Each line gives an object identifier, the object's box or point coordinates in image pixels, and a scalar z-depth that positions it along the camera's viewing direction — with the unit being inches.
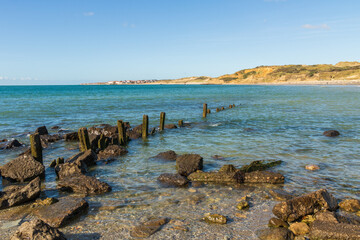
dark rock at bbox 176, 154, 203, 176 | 435.2
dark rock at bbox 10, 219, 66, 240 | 224.5
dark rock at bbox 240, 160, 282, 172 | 428.8
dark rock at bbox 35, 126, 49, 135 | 791.7
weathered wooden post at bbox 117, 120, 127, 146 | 691.4
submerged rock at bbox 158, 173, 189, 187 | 390.9
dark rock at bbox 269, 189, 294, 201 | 333.4
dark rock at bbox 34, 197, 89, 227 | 278.7
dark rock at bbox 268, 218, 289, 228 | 266.8
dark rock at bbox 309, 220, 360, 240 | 226.5
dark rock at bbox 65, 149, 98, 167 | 493.4
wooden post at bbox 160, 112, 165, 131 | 889.5
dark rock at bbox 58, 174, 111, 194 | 367.2
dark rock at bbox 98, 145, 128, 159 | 565.1
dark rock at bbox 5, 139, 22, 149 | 653.3
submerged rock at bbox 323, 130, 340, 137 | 708.8
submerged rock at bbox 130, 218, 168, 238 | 256.5
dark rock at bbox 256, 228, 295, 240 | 244.8
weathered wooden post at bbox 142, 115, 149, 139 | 772.0
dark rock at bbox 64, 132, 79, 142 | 741.9
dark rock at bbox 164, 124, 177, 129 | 924.3
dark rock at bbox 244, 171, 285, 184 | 389.7
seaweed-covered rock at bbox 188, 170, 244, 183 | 397.4
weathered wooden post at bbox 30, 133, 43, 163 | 487.4
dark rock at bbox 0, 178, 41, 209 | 324.8
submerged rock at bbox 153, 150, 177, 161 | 534.4
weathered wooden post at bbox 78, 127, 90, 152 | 574.8
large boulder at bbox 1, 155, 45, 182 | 432.1
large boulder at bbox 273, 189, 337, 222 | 275.1
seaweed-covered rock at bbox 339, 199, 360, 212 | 298.0
